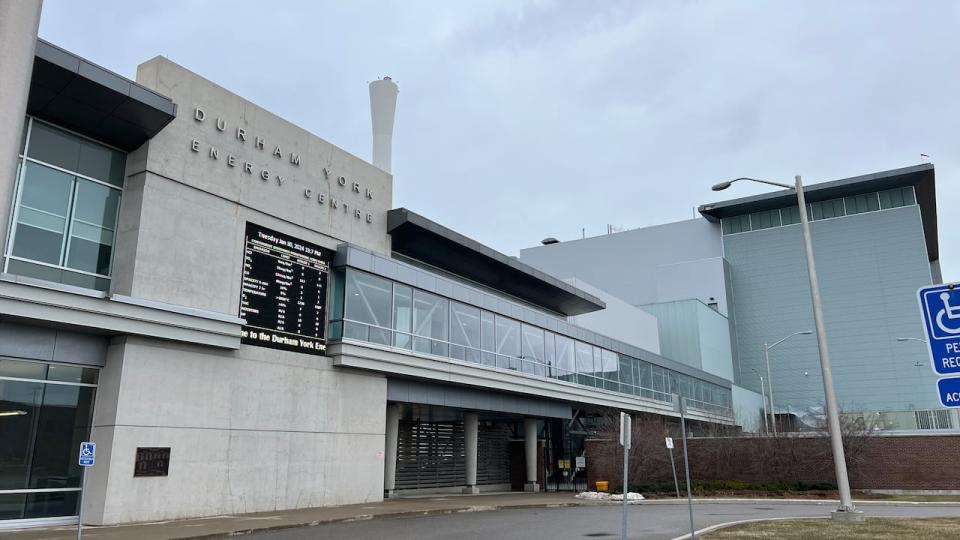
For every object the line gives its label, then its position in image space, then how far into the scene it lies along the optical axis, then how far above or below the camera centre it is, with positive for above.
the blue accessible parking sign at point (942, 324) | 5.93 +1.08
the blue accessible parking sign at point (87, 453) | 13.10 +0.08
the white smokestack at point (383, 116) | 38.94 +18.31
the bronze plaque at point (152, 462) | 17.39 -0.12
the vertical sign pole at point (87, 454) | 13.10 +0.06
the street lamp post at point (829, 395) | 16.78 +1.43
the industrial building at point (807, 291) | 64.12 +15.81
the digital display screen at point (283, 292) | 21.50 +5.07
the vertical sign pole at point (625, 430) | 13.28 +0.45
